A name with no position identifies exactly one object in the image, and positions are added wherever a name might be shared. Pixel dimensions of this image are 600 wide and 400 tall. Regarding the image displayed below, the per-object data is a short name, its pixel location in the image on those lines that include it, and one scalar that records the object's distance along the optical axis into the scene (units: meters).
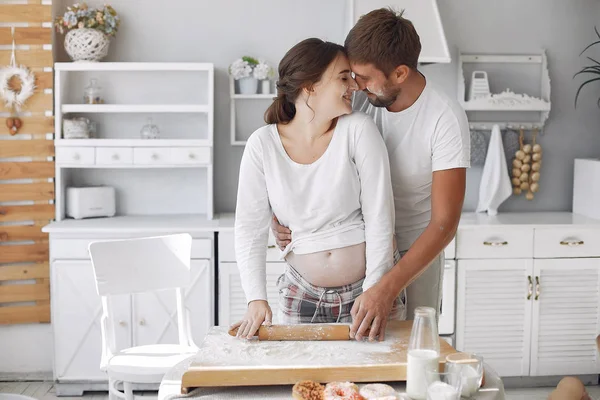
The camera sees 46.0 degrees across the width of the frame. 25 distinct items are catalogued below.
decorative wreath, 3.60
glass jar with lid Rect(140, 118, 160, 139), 3.70
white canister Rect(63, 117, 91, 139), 3.60
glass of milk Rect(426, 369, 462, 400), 1.33
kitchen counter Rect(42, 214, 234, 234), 3.43
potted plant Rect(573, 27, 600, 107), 3.85
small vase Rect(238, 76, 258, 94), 3.71
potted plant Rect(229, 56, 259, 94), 3.69
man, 1.79
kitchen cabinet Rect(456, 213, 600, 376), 3.56
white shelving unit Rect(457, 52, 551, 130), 3.87
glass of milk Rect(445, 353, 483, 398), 1.42
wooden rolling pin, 1.69
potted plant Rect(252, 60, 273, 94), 3.69
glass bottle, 1.42
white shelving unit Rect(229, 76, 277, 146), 3.71
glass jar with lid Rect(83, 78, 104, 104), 3.70
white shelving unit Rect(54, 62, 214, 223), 3.60
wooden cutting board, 1.48
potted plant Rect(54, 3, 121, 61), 3.56
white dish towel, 3.88
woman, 1.80
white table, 1.46
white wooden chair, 2.68
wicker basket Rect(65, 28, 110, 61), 3.56
